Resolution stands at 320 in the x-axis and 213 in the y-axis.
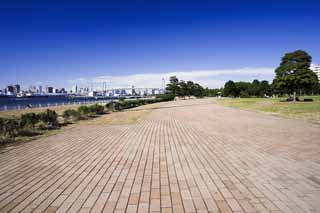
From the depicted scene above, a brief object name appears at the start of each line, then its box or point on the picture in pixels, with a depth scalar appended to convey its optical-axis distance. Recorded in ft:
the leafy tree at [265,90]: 285.19
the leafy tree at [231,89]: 284.20
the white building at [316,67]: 506.97
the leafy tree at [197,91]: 304.61
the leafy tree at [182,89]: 230.48
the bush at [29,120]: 31.30
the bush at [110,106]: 76.01
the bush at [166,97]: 177.40
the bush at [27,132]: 29.93
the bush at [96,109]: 58.80
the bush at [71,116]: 44.29
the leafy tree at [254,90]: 283.59
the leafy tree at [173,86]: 221.25
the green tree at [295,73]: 107.76
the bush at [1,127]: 27.25
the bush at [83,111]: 50.76
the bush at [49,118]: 35.09
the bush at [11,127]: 27.76
